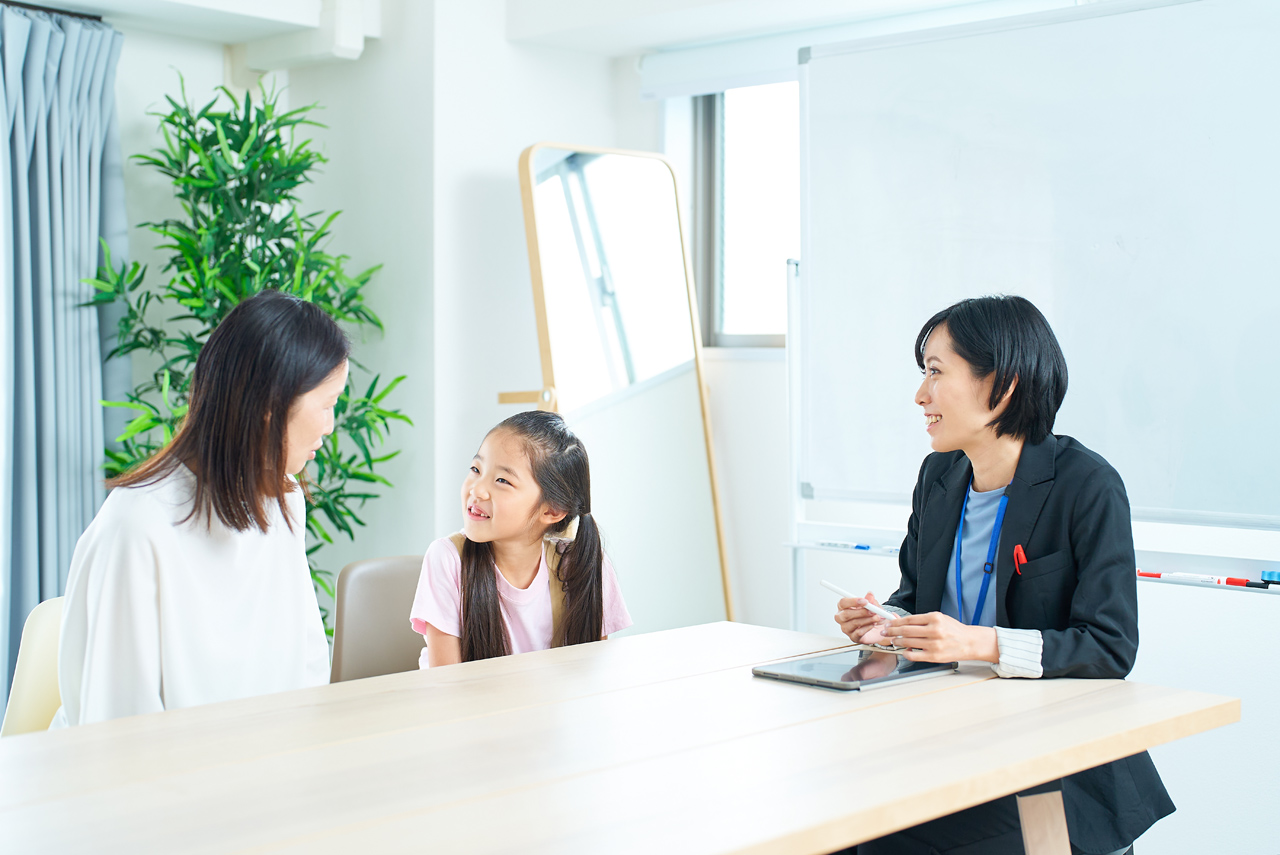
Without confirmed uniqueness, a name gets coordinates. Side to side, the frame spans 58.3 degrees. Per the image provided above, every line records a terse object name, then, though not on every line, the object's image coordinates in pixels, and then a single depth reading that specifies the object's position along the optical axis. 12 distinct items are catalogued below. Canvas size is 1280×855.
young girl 1.88
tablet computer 1.49
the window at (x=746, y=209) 3.62
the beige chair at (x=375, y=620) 2.05
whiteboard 2.24
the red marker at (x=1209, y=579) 2.17
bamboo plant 3.15
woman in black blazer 1.53
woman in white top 1.51
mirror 3.35
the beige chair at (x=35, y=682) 1.76
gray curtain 3.03
